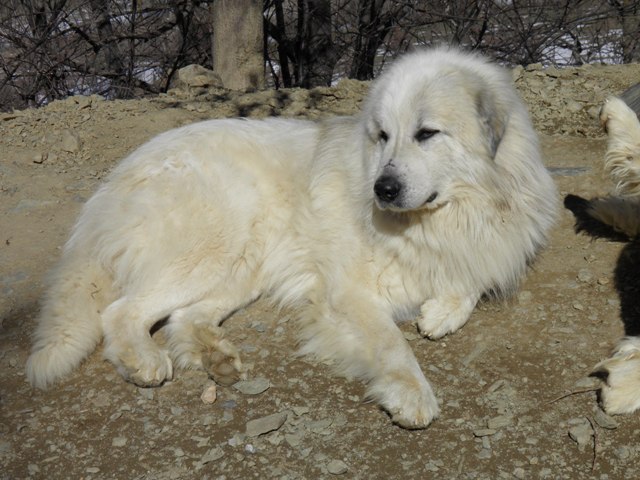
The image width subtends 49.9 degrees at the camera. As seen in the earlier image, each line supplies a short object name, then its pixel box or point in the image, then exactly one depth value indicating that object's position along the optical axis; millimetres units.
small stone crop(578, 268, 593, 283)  4070
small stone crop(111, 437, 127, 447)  3049
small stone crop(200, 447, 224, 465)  2924
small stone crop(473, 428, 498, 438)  2975
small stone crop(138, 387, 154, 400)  3348
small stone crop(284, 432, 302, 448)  3006
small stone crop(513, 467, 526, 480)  2752
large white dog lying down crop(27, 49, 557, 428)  3469
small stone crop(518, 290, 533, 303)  3938
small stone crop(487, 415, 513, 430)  3020
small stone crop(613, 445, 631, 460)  2803
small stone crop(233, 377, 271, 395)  3377
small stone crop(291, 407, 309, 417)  3199
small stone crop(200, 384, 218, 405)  3297
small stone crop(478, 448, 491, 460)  2861
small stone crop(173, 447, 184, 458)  2969
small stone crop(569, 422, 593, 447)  2889
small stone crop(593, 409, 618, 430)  2957
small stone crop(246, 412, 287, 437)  3078
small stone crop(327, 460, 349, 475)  2834
